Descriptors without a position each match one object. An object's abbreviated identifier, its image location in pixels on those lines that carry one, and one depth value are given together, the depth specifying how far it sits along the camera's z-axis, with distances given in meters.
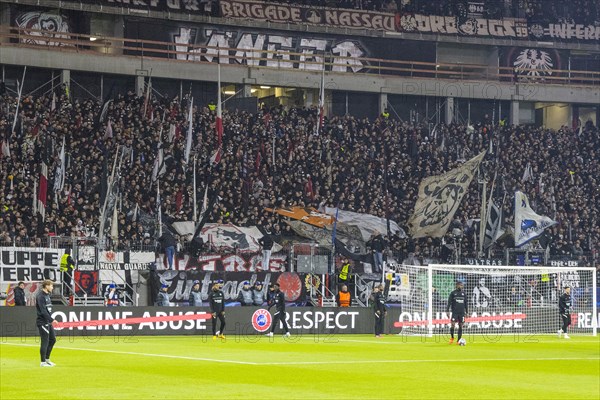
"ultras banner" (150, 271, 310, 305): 46.06
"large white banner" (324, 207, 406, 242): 54.84
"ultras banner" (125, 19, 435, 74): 66.88
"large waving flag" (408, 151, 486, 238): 55.56
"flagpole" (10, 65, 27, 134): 51.75
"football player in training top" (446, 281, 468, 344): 37.19
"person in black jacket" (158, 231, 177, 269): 46.75
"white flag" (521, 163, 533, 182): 62.34
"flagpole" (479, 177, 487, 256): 53.94
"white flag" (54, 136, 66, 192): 49.09
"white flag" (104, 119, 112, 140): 53.78
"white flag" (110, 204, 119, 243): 46.38
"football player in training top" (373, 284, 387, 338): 42.62
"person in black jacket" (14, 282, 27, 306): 40.28
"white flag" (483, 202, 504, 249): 55.53
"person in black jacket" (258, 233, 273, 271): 49.12
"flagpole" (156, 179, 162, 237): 49.13
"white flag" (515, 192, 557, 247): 53.78
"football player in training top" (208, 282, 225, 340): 39.16
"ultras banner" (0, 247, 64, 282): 42.81
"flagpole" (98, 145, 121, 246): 45.66
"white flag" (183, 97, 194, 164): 53.94
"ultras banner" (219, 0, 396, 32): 67.94
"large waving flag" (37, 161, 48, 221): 47.53
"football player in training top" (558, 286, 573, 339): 43.51
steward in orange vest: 45.46
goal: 44.62
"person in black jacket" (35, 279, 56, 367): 25.33
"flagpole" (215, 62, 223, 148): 54.42
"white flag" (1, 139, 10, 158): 49.97
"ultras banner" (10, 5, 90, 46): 63.31
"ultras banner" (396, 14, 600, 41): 72.62
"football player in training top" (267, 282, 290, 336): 40.60
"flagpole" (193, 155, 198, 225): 49.47
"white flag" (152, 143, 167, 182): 52.38
